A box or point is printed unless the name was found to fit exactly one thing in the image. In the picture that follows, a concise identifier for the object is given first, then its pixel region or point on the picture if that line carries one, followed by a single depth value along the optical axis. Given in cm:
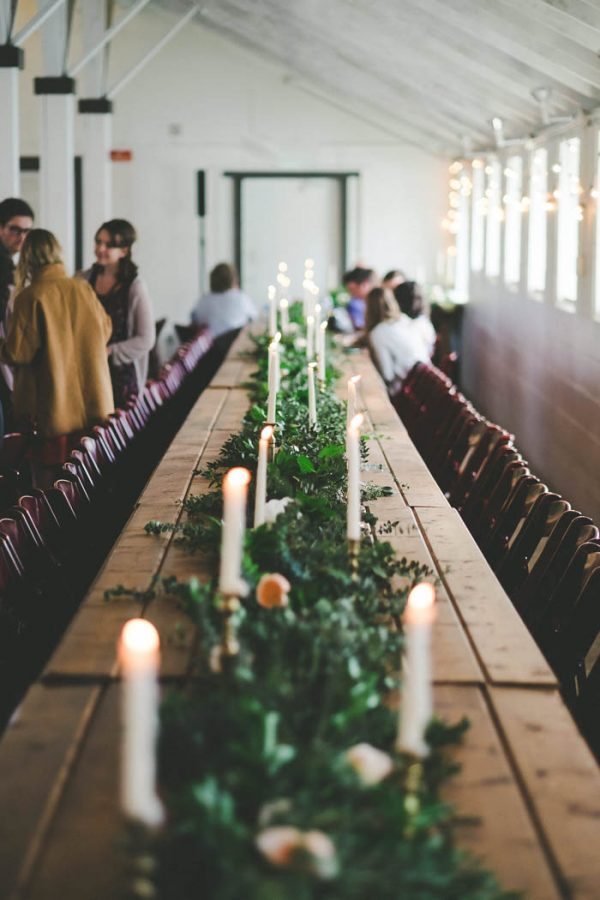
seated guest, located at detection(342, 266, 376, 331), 1076
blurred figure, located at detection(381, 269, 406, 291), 1082
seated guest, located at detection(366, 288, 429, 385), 805
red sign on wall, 1605
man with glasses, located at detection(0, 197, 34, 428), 651
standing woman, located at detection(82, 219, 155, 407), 655
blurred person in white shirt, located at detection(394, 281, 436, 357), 856
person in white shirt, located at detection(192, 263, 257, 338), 1092
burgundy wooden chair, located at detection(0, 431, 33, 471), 508
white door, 1616
